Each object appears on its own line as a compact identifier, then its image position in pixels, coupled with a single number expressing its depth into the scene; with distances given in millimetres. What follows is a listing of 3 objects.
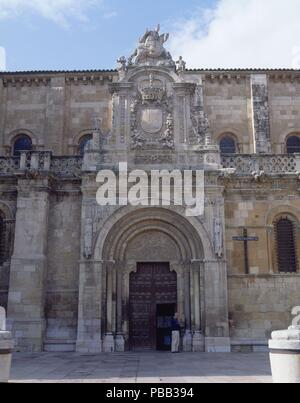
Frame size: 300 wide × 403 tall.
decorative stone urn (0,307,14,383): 8773
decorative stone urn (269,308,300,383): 8641
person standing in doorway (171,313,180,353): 18919
